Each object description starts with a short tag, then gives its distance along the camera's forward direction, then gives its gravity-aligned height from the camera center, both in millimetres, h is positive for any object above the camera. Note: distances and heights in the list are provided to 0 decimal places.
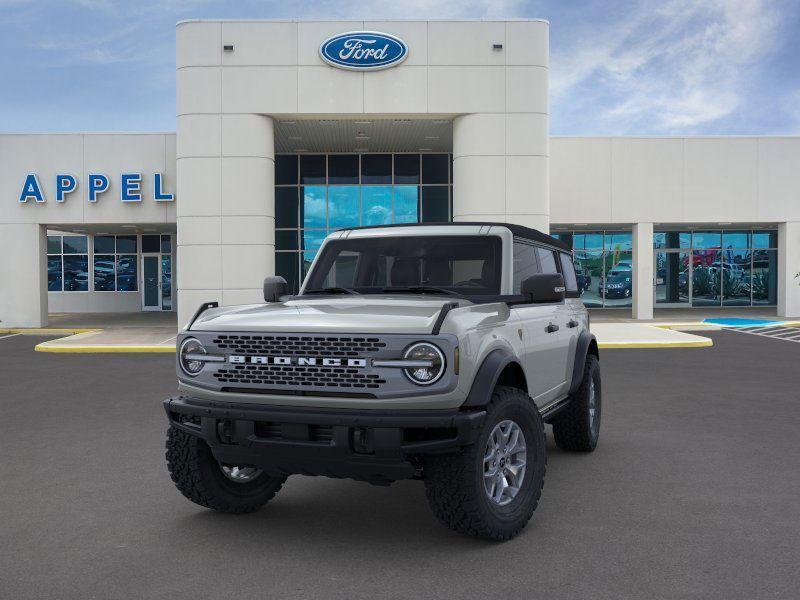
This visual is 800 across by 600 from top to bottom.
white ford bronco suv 3908 -616
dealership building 18938 +3118
